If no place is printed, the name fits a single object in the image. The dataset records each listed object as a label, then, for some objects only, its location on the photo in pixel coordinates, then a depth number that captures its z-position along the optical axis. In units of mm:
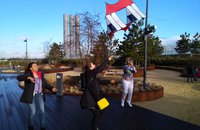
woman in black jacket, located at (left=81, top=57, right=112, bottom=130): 2820
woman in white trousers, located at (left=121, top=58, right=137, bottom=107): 4373
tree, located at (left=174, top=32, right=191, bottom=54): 27928
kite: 8141
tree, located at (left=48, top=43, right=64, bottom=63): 25223
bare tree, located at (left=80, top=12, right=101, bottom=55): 8275
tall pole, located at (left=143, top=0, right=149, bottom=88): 5915
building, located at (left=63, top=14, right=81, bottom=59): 8501
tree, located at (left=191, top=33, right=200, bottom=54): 26960
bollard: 5935
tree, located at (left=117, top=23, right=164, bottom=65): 15926
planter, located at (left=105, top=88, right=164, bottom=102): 5376
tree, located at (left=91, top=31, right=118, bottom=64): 8351
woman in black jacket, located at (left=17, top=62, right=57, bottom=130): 2886
